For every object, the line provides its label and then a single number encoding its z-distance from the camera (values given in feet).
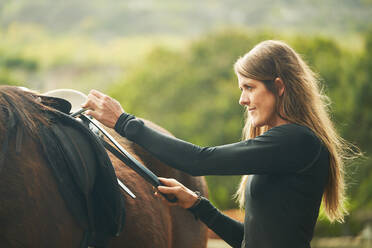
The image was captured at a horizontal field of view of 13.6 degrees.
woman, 13.19
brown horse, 12.87
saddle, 13.24
